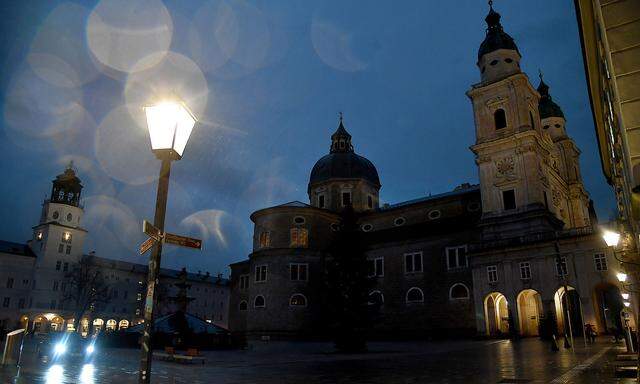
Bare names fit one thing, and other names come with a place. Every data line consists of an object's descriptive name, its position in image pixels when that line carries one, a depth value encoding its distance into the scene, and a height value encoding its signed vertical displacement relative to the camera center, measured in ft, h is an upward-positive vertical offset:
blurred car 65.82 -6.03
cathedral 119.75 +22.91
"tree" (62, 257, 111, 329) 219.00 +13.88
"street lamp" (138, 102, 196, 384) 17.97 +6.91
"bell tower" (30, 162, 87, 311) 233.96 +39.96
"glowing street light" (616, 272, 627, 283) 57.89 +5.55
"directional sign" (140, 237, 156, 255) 20.03 +3.10
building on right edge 21.59 +12.81
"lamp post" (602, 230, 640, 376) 45.80 +7.82
